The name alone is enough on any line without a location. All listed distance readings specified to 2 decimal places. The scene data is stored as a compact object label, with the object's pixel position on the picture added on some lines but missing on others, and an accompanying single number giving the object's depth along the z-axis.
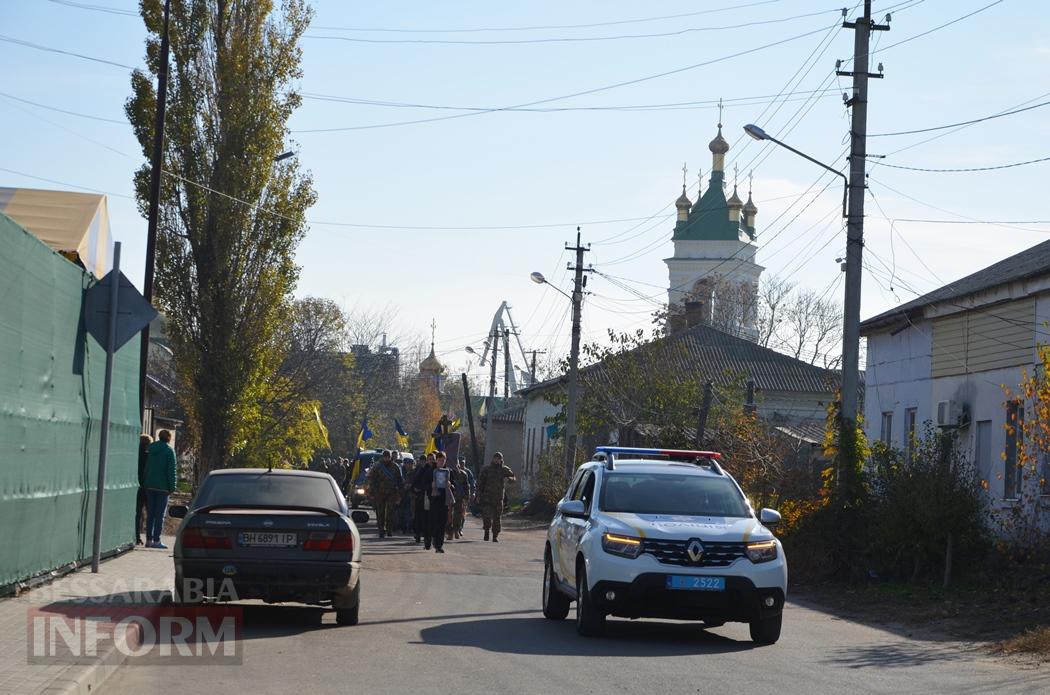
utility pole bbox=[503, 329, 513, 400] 76.94
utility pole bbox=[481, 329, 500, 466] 67.19
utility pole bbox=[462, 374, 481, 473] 63.57
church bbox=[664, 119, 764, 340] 104.06
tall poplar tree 36.78
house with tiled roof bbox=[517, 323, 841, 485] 55.00
